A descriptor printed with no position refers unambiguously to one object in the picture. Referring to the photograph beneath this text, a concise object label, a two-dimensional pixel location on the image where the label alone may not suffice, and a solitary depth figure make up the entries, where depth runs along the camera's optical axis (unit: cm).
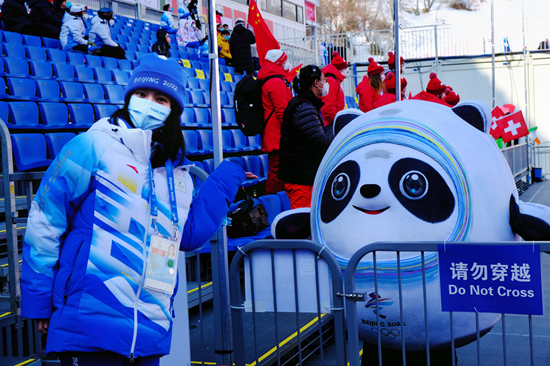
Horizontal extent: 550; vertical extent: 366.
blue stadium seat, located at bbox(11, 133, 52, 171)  604
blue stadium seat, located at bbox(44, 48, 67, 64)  921
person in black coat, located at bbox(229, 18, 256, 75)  1321
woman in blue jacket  201
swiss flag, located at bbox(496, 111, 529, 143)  1144
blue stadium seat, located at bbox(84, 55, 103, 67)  981
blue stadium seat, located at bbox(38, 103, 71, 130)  708
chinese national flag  648
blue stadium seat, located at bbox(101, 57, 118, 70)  1009
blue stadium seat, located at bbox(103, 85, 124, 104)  870
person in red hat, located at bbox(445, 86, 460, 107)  1017
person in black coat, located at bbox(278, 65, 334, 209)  455
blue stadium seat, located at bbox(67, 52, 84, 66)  947
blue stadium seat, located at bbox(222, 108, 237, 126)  1026
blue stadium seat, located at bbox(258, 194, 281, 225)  623
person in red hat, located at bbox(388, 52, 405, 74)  1094
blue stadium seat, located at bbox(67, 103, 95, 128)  753
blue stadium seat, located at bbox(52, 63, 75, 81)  854
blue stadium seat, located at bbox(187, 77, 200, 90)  1118
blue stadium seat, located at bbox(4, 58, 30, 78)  772
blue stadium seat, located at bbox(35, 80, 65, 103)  771
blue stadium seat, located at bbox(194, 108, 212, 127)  984
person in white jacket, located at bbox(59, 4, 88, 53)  988
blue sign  244
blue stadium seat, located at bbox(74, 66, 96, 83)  884
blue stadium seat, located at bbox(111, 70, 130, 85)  949
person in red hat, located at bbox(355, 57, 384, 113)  727
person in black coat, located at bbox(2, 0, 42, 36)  1010
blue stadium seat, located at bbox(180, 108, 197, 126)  928
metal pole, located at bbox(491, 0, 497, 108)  1632
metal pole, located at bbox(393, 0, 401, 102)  489
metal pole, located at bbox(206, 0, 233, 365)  303
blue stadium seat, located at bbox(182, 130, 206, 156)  849
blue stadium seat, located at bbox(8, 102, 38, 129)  663
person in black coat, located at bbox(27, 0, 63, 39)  1049
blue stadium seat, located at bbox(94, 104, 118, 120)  802
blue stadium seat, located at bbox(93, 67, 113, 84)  924
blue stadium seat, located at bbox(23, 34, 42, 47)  980
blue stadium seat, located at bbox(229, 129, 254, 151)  951
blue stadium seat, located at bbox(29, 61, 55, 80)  823
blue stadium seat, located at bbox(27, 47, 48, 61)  892
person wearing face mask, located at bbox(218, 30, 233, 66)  1448
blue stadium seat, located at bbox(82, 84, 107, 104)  839
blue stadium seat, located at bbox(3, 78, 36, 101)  727
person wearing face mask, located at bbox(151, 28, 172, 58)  1166
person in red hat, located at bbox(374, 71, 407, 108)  675
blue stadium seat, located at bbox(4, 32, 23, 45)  931
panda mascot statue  280
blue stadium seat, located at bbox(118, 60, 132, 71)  1038
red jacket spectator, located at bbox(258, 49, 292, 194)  525
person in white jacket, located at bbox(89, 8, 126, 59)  1046
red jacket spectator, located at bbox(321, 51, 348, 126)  659
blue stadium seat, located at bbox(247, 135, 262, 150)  998
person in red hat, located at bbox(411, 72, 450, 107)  983
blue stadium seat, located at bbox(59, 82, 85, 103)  802
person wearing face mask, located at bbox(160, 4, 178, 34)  1473
